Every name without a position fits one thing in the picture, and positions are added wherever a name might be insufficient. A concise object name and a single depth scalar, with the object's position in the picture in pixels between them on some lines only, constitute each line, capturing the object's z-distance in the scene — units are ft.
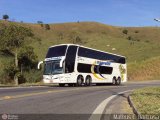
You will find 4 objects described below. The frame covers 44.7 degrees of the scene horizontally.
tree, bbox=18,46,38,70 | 90.58
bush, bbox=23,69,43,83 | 87.52
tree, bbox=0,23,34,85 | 86.99
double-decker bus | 57.25
